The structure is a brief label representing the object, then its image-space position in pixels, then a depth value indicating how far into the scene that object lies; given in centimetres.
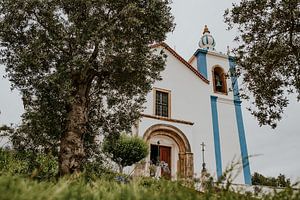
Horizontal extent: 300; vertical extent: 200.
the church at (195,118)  1766
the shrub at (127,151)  1388
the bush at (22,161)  764
